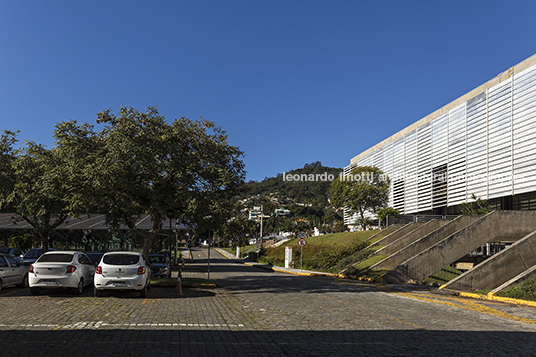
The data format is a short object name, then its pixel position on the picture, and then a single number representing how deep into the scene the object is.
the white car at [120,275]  14.60
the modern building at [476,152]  32.19
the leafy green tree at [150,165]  17.20
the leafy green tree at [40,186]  17.75
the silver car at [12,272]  16.00
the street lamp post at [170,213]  20.33
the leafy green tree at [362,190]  56.62
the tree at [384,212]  52.38
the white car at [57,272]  14.44
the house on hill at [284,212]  184.70
